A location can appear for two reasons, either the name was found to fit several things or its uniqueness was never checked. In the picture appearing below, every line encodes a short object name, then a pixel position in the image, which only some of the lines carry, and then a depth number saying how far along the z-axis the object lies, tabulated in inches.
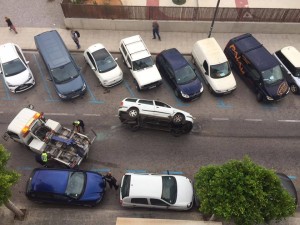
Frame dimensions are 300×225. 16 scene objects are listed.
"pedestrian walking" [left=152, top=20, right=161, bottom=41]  853.2
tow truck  634.2
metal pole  828.3
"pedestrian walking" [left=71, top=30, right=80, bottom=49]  837.5
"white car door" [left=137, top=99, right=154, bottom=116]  672.4
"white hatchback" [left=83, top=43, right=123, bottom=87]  771.4
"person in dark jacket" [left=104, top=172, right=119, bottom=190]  600.4
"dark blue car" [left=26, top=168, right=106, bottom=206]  584.4
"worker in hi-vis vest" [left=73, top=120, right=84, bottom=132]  669.3
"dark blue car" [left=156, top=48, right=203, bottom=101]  745.6
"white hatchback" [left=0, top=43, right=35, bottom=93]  757.3
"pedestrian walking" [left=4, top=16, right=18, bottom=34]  863.7
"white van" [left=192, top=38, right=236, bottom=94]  757.9
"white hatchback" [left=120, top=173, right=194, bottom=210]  574.6
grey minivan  745.0
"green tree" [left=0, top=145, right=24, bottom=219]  469.1
